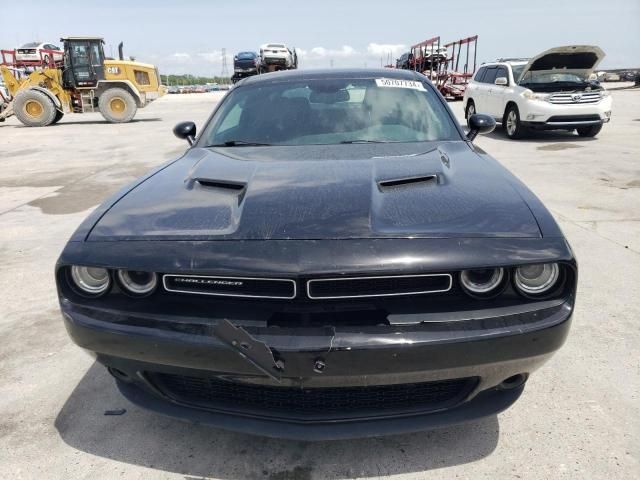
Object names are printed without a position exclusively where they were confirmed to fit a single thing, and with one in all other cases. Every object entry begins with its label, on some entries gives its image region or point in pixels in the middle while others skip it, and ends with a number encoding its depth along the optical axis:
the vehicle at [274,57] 32.28
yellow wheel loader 16.52
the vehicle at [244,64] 34.62
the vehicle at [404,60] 30.29
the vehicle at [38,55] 17.72
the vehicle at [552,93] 10.23
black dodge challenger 1.61
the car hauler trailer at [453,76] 23.94
